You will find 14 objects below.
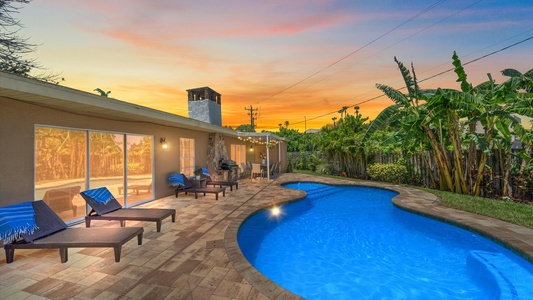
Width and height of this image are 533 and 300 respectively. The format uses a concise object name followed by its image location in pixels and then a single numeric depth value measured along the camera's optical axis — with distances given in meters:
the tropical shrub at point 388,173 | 13.02
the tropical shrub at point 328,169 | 18.11
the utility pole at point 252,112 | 43.44
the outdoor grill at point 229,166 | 13.06
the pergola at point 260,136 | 13.80
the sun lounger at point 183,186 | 8.79
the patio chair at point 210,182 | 10.36
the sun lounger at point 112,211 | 5.14
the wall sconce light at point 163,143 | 8.88
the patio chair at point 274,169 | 16.69
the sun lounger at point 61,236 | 3.66
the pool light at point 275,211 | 7.75
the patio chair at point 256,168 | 14.95
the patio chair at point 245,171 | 16.16
